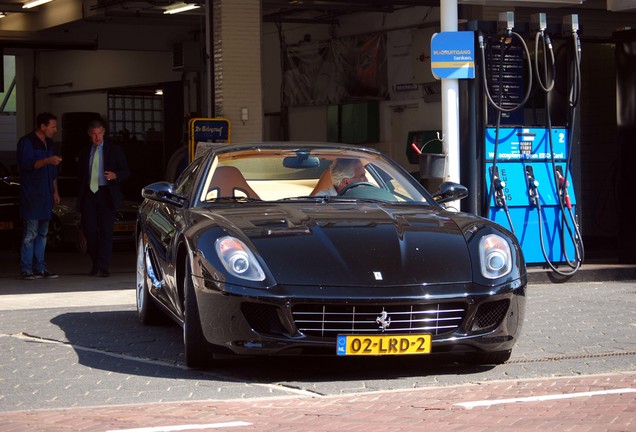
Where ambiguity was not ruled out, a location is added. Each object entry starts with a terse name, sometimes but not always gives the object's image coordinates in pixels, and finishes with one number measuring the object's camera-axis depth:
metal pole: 13.22
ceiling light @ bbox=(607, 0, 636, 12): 16.11
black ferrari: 6.72
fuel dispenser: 13.08
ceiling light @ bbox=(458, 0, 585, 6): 14.99
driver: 8.40
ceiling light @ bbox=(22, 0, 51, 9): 25.10
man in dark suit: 14.88
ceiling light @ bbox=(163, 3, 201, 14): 24.09
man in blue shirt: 14.52
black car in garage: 19.64
